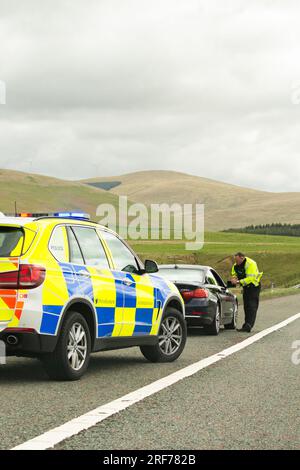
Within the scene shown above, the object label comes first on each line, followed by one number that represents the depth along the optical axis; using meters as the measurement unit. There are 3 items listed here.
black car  16.44
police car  8.92
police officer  17.59
